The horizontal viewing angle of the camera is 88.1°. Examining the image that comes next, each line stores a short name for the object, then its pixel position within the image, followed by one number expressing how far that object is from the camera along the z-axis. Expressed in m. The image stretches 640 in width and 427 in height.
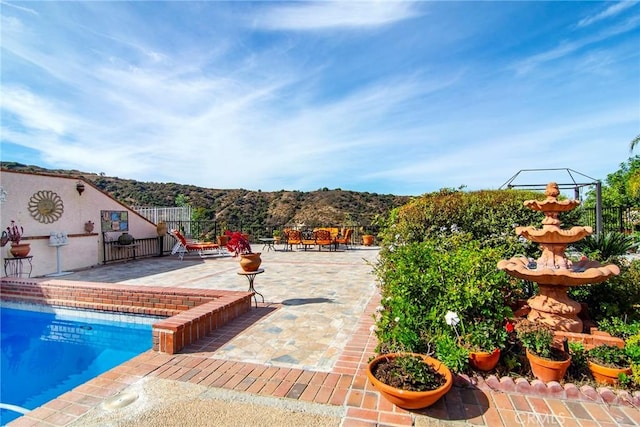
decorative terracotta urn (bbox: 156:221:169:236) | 11.24
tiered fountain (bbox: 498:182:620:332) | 2.86
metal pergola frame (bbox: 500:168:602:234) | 6.67
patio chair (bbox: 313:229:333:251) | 11.76
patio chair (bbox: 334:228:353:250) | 11.94
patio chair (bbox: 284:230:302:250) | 12.16
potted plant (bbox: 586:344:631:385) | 2.27
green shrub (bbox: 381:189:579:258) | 4.46
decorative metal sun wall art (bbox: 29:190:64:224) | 7.67
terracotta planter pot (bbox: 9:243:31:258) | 6.94
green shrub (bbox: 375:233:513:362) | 2.66
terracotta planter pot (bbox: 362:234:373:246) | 13.90
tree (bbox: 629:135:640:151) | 13.39
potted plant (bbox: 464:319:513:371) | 2.42
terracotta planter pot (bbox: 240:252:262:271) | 4.59
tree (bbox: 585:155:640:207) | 13.55
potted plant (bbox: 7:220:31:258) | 6.96
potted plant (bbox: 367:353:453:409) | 1.99
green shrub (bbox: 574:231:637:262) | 3.99
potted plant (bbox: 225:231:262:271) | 4.61
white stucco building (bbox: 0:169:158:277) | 7.28
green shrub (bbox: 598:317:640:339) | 2.78
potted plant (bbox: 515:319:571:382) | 2.28
